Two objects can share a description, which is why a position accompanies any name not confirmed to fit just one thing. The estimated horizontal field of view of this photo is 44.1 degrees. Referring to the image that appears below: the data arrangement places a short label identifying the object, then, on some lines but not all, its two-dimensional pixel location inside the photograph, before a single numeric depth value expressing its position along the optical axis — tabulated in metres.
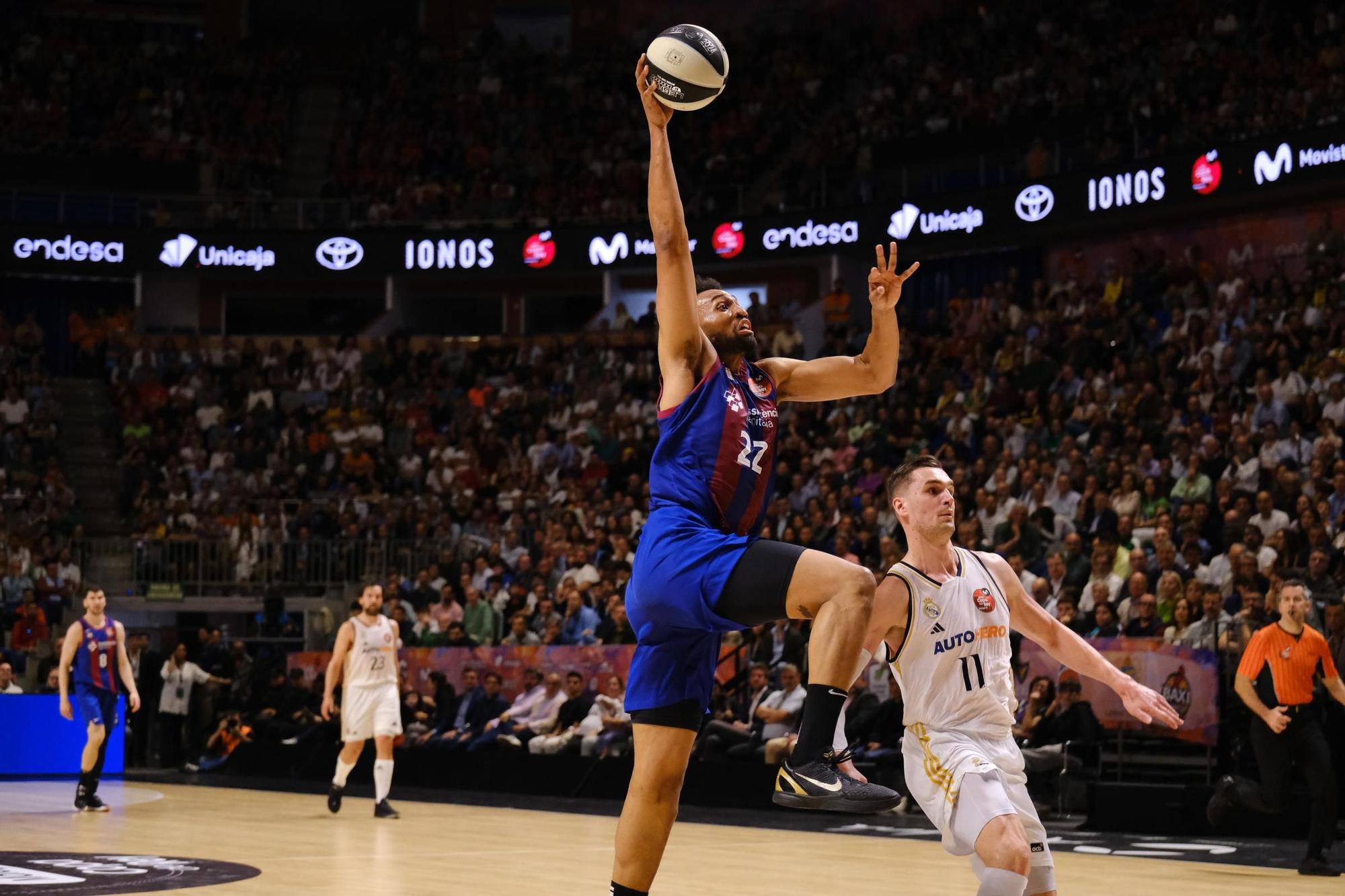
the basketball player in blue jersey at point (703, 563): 4.87
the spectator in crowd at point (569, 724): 16.66
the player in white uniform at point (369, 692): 14.52
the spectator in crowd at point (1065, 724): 13.04
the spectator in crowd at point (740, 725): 15.11
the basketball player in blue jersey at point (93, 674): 14.95
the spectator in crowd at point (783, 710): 14.67
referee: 10.55
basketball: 5.46
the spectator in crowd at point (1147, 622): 13.59
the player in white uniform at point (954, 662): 5.84
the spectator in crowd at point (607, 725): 16.14
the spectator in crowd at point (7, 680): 20.08
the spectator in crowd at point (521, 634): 17.92
